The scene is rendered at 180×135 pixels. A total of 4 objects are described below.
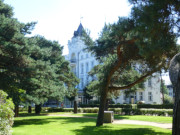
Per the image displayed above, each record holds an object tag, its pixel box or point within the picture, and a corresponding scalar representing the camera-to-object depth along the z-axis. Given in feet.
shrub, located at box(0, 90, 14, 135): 22.17
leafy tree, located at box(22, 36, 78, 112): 53.26
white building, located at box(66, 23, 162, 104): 139.95
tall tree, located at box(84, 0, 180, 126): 27.86
